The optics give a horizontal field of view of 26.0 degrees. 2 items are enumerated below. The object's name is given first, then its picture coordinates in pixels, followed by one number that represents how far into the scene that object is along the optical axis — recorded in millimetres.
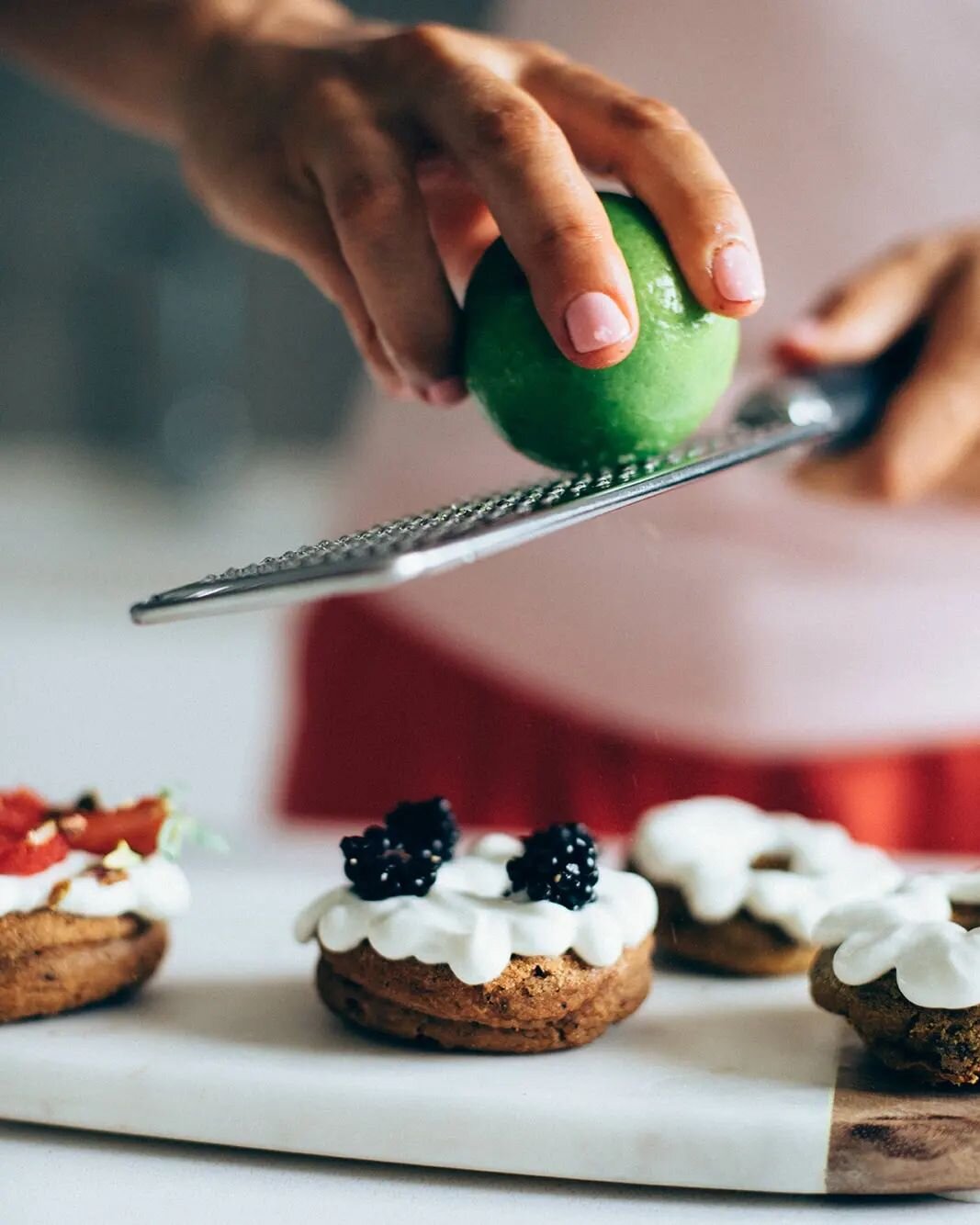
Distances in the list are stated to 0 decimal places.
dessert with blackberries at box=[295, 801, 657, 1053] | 419
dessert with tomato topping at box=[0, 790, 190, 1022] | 434
